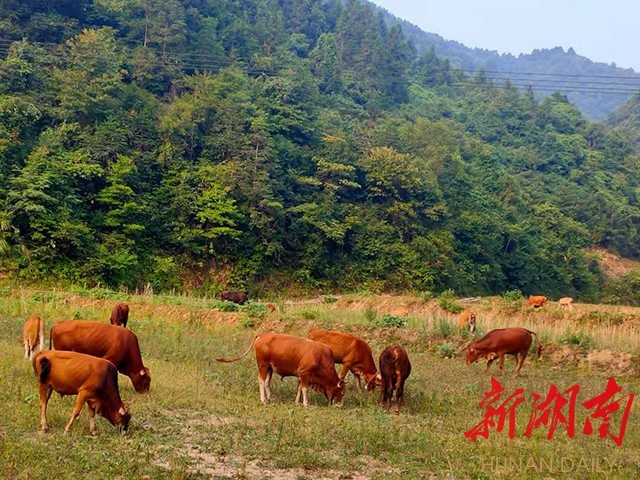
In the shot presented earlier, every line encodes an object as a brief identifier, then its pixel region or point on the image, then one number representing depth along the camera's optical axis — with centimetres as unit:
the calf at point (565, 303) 3130
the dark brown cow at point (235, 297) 3381
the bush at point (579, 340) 2048
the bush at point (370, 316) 2483
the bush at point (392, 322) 2384
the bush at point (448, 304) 2951
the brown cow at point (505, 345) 1795
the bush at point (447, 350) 2108
